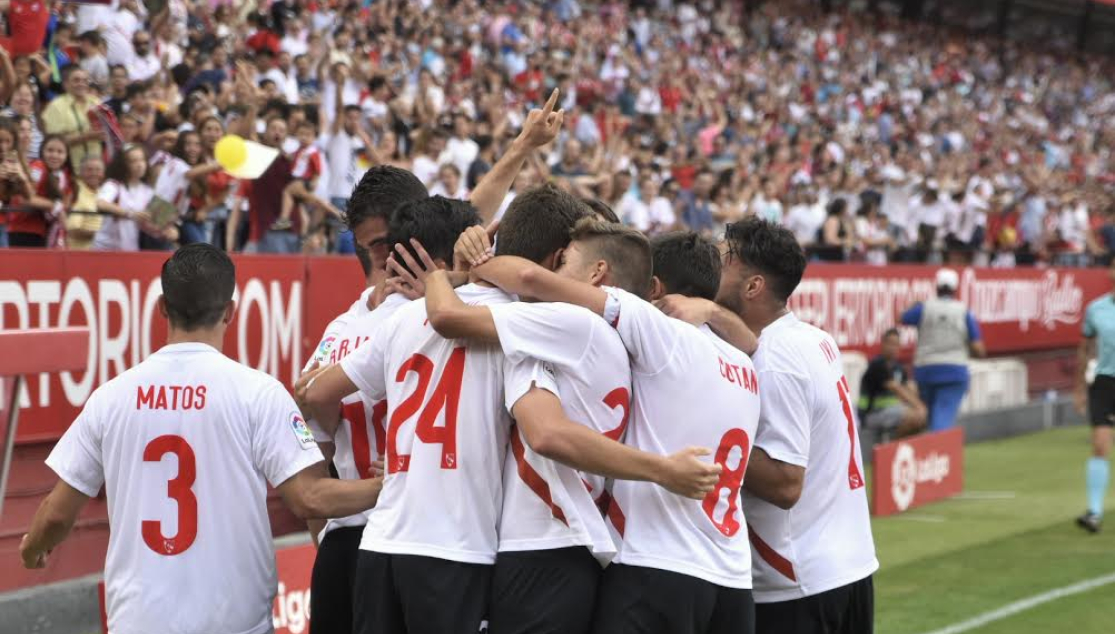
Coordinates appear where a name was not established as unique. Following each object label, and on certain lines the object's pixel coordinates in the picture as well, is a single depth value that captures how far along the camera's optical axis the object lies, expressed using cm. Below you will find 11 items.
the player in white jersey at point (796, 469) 945
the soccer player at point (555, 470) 789
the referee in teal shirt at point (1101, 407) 2462
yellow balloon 2416
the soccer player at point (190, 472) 855
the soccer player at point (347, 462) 952
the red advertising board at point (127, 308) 1769
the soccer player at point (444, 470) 815
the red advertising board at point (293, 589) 1530
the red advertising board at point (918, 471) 2650
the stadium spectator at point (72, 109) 2414
